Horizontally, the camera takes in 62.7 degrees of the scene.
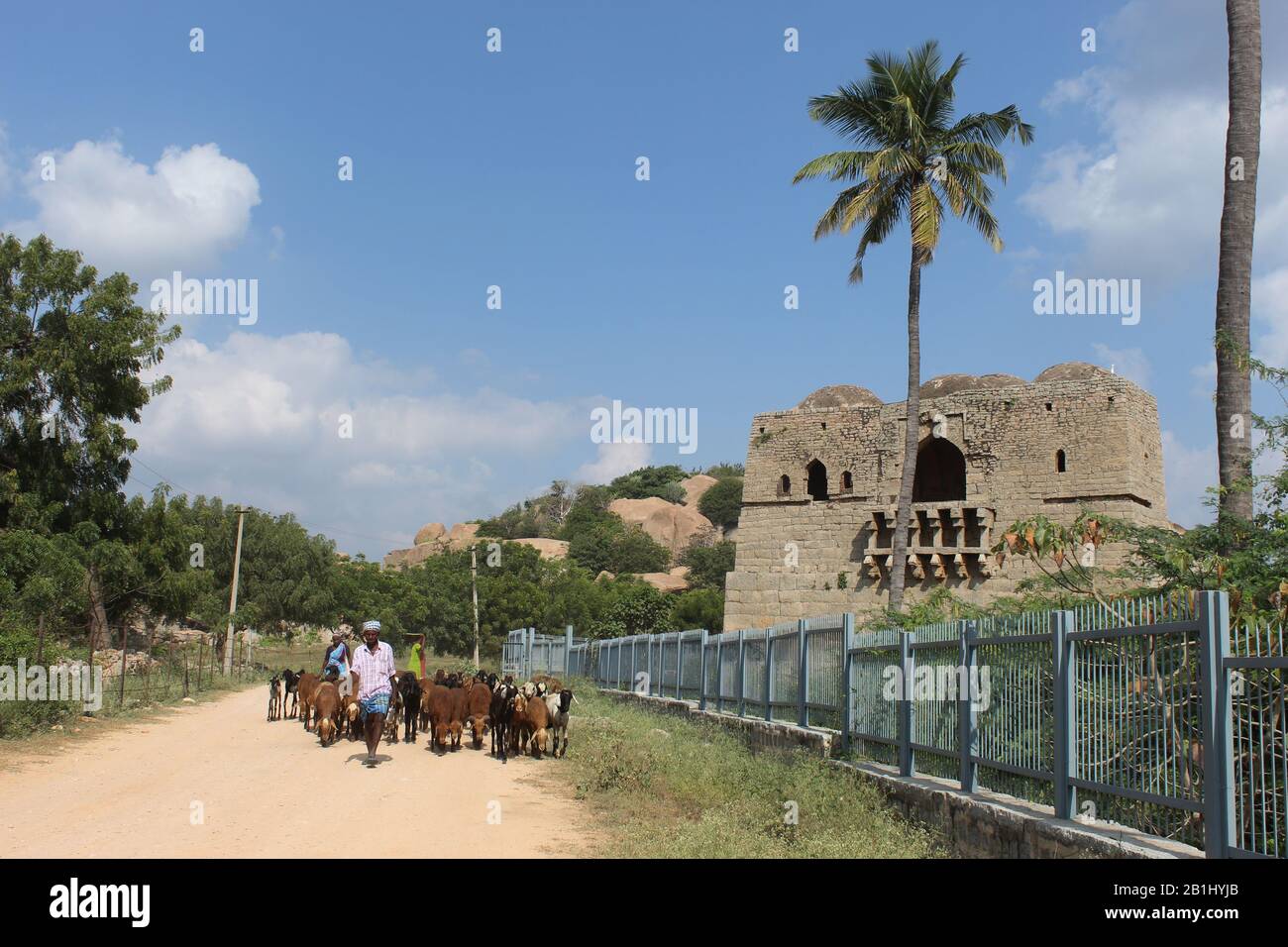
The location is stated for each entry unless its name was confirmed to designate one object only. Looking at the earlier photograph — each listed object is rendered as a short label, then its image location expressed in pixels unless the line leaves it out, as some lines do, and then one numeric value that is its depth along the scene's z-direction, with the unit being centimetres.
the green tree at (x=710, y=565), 7119
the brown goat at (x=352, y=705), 1403
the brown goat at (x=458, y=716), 1371
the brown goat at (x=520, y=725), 1358
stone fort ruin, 2850
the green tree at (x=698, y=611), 4772
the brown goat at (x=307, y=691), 1659
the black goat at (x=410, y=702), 1470
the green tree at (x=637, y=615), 4753
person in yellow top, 1731
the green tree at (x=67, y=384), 2569
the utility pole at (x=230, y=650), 3418
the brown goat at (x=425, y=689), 1478
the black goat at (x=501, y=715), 1327
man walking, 1202
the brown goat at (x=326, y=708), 1388
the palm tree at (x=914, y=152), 2128
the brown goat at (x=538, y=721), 1347
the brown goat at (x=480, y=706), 1414
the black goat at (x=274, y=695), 1786
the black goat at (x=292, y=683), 1806
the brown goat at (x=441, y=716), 1365
